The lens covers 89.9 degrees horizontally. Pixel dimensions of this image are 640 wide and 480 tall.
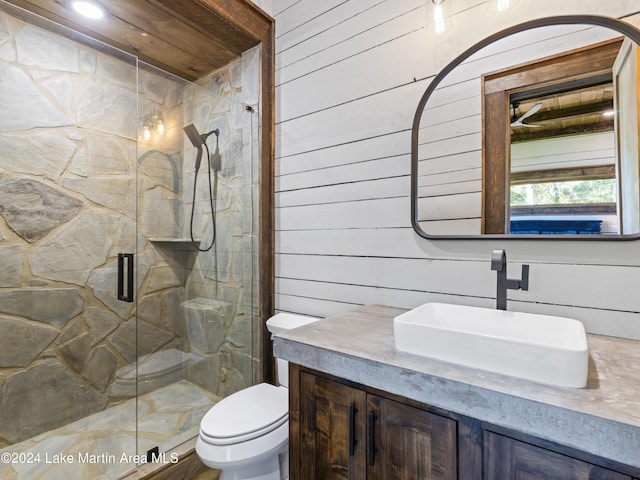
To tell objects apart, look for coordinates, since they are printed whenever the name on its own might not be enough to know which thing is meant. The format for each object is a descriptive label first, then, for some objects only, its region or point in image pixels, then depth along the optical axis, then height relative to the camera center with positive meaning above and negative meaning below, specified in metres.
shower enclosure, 1.74 -0.06
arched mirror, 1.06 +0.39
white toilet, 1.24 -0.79
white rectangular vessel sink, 0.70 -0.27
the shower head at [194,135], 2.04 +0.67
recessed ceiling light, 1.76 +1.30
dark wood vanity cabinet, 0.66 -0.50
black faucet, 0.99 -0.13
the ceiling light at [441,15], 1.35 +0.96
